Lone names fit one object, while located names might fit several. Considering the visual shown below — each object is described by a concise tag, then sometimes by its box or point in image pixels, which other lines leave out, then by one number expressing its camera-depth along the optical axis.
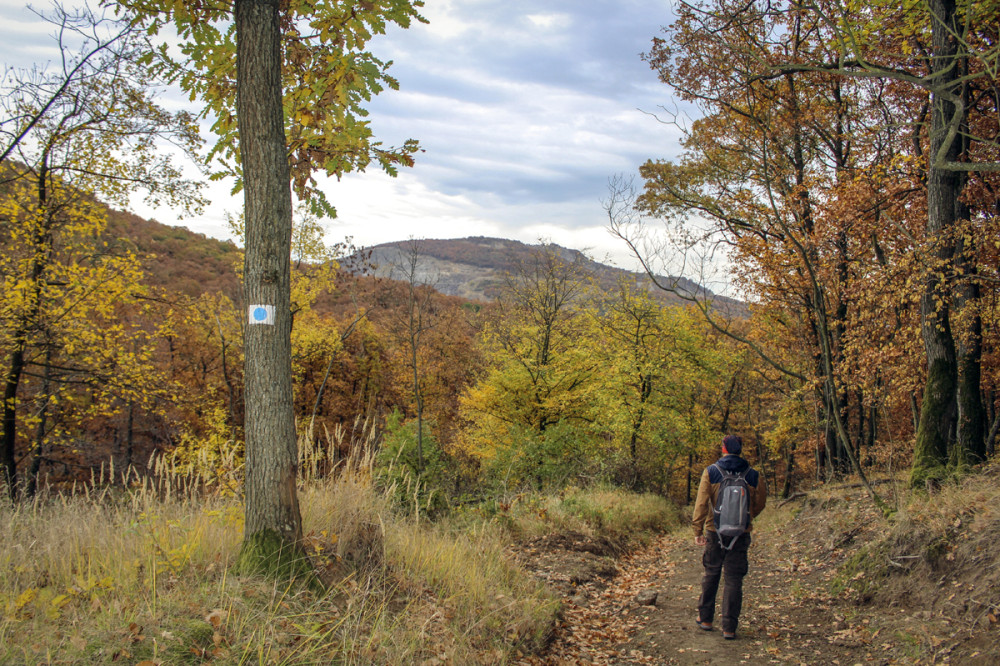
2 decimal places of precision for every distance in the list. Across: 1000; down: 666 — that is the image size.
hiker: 4.90
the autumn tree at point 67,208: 9.70
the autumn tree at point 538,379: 14.79
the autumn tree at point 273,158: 3.62
